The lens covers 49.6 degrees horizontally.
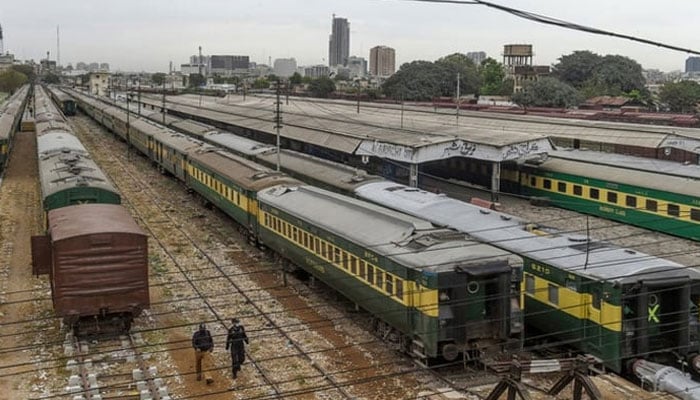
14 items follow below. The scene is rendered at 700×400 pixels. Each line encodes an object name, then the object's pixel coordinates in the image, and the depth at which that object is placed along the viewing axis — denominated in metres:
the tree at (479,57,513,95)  126.62
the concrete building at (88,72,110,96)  186.04
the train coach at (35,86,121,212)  22.78
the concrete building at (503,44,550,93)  136.25
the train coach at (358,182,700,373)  14.80
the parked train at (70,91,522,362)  15.27
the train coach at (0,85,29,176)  46.69
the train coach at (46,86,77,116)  107.00
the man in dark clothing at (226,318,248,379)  16.12
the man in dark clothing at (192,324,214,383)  16.28
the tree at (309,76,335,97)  136.62
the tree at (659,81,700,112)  95.62
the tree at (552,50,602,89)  128.38
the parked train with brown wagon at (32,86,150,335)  17.81
